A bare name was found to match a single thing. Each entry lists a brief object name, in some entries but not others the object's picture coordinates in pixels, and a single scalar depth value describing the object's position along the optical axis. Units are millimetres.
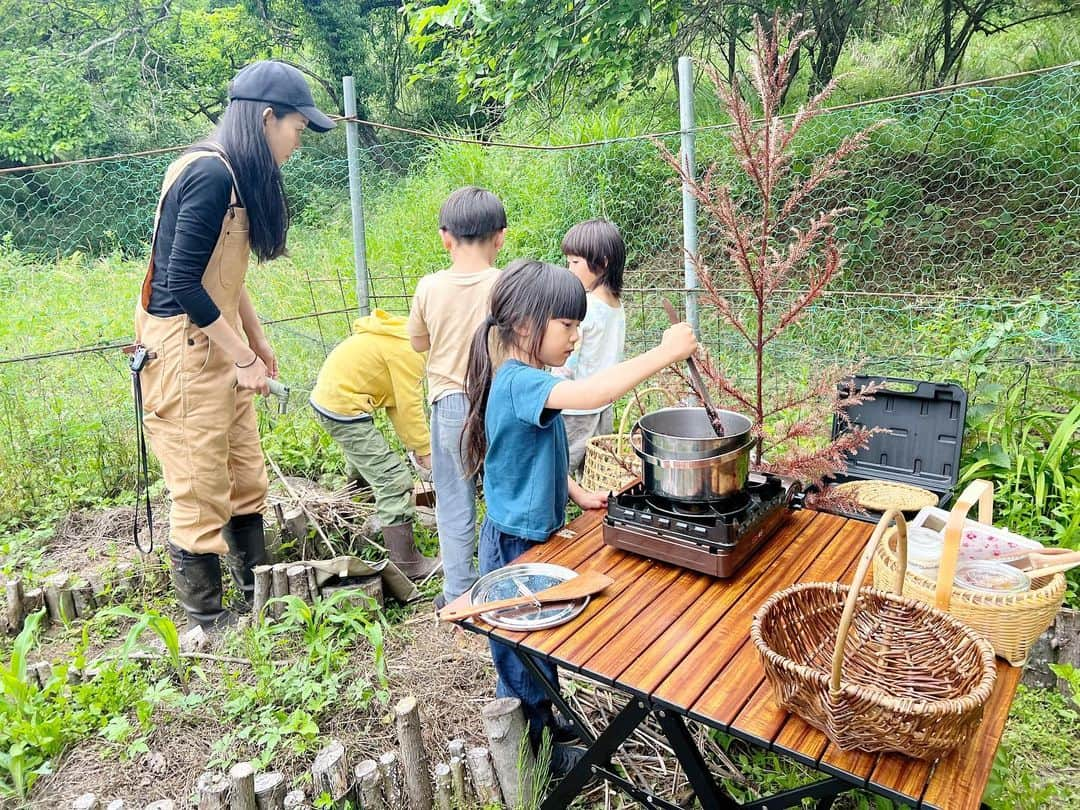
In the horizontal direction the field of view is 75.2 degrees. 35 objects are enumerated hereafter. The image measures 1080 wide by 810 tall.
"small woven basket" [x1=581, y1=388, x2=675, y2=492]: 2779
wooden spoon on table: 1665
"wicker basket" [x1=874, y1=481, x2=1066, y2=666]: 1398
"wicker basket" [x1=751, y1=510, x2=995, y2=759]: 1138
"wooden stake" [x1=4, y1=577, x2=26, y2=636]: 2969
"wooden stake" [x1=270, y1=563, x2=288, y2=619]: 2824
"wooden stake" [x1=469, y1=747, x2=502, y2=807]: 2076
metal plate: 1664
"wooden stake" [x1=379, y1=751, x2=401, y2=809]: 1993
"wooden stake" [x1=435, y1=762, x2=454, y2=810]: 2068
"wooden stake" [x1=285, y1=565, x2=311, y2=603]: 2836
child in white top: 3123
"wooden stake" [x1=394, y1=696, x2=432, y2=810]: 2020
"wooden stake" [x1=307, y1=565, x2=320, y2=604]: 2852
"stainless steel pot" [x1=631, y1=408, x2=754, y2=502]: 1804
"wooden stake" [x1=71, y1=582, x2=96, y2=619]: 3088
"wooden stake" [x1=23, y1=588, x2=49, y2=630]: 3021
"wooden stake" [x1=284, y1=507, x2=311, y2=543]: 3398
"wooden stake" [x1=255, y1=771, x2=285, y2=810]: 1859
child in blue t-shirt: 2043
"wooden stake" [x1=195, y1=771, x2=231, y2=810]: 1821
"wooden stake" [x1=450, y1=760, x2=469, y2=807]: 2078
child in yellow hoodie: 3146
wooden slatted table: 1211
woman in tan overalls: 2430
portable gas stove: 1783
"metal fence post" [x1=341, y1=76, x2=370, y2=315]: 3697
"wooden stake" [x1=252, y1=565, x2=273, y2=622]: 2809
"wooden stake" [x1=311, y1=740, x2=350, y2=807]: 1899
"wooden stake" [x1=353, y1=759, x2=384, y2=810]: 1953
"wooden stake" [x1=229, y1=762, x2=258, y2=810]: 1826
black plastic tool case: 3086
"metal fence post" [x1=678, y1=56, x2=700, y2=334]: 3944
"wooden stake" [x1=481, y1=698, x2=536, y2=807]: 2012
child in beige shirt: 2746
